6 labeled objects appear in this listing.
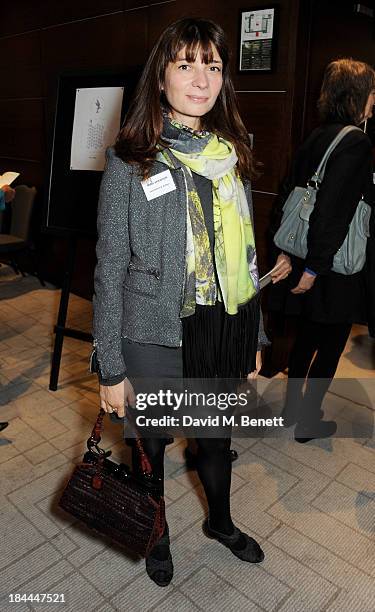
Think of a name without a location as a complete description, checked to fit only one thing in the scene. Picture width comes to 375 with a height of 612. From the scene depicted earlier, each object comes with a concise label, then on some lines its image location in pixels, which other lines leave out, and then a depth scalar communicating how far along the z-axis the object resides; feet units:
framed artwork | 8.52
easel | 8.82
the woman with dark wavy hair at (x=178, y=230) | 4.32
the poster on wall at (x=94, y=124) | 8.15
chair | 14.56
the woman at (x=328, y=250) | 6.52
